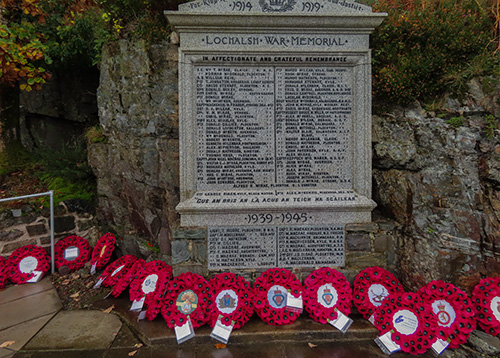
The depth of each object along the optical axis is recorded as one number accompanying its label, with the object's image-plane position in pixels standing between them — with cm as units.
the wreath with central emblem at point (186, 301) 319
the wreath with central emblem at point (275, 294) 326
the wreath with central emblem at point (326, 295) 330
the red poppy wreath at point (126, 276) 377
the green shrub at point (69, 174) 517
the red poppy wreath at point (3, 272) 421
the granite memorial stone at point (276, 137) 361
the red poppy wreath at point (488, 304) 294
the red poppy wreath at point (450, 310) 292
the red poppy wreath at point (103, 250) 454
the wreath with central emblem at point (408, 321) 289
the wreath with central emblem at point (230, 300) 320
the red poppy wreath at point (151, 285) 333
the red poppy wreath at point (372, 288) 335
